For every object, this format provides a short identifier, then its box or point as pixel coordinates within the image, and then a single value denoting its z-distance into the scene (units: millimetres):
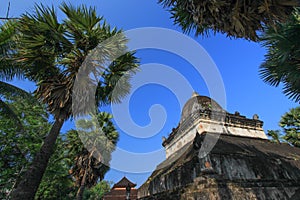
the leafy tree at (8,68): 5879
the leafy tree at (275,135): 18266
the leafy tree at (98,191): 25569
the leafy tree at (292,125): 15727
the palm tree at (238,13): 3637
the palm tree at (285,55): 4695
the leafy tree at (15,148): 10055
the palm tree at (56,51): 5625
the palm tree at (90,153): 12273
